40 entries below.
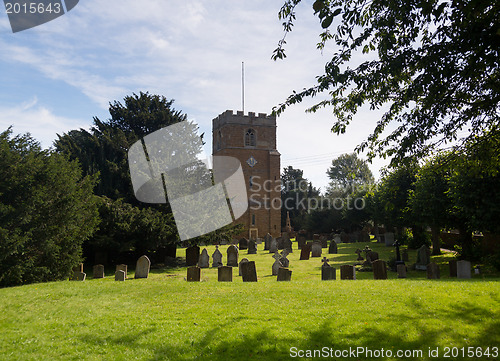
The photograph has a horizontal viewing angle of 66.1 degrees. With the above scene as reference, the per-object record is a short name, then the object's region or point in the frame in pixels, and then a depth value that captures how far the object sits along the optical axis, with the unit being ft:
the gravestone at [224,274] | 47.11
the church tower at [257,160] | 153.28
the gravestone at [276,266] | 56.70
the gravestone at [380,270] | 47.11
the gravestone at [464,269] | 45.62
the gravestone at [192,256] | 73.82
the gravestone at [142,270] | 52.44
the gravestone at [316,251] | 81.61
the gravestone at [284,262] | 61.60
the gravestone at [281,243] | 102.22
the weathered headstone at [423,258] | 57.84
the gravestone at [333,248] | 87.71
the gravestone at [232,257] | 69.43
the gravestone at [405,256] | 67.87
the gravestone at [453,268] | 48.06
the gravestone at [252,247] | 93.17
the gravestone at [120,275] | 48.57
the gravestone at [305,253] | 77.46
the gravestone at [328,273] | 47.14
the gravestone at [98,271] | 55.36
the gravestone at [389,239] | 98.73
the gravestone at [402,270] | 49.65
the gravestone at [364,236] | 120.37
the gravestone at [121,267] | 54.10
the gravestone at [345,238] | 119.49
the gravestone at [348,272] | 47.01
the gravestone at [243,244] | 107.76
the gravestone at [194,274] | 46.52
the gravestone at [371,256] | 65.22
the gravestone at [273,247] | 92.75
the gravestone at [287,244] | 99.25
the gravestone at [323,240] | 109.53
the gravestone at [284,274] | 46.39
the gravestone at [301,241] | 106.63
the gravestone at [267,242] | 104.13
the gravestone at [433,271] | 46.37
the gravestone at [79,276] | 50.01
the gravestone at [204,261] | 68.69
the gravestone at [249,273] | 46.93
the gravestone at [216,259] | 70.18
